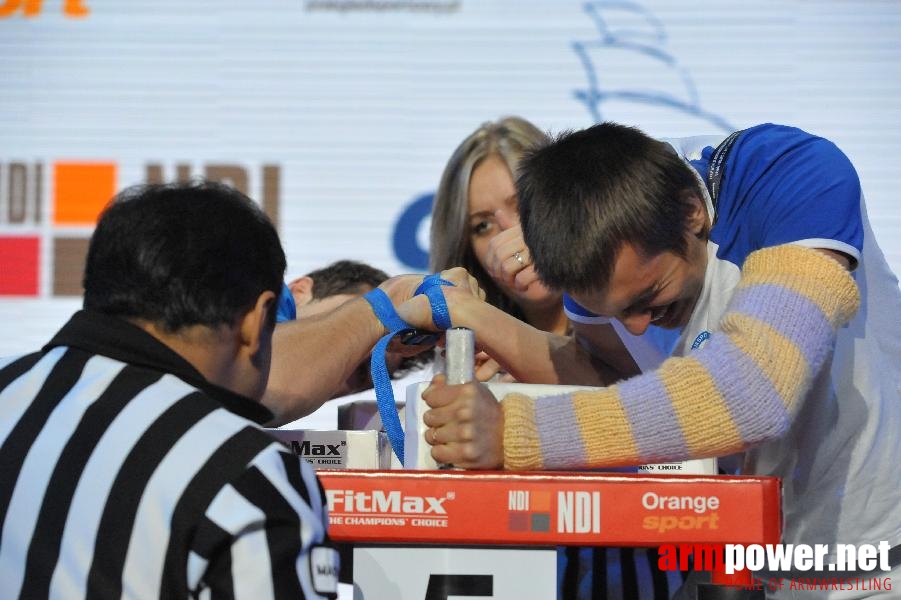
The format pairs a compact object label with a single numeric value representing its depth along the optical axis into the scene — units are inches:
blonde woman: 232.6
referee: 184.2
